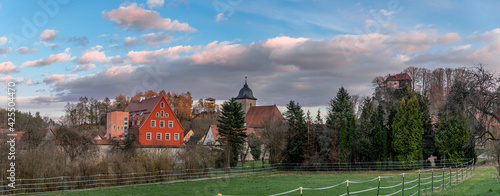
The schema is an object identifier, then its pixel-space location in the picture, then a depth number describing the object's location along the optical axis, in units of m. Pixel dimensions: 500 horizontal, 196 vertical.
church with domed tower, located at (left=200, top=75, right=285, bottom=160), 68.44
